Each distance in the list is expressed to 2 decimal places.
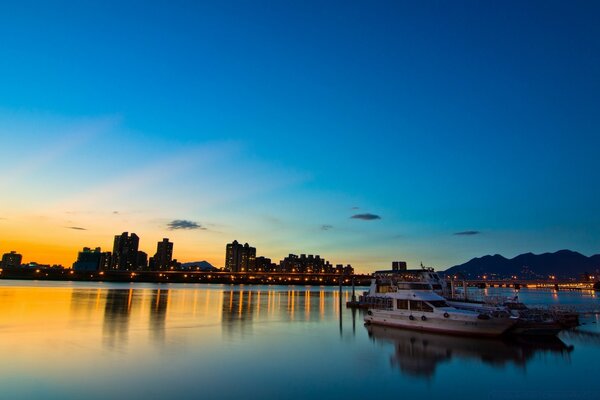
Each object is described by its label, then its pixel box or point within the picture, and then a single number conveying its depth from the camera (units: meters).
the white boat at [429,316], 34.41
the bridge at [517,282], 174.23
